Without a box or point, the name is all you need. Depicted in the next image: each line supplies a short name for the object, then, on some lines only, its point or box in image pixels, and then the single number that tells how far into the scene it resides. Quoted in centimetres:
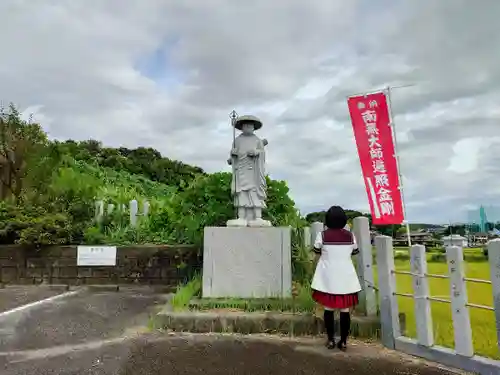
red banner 655
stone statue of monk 691
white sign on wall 938
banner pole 650
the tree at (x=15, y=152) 1278
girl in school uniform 460
